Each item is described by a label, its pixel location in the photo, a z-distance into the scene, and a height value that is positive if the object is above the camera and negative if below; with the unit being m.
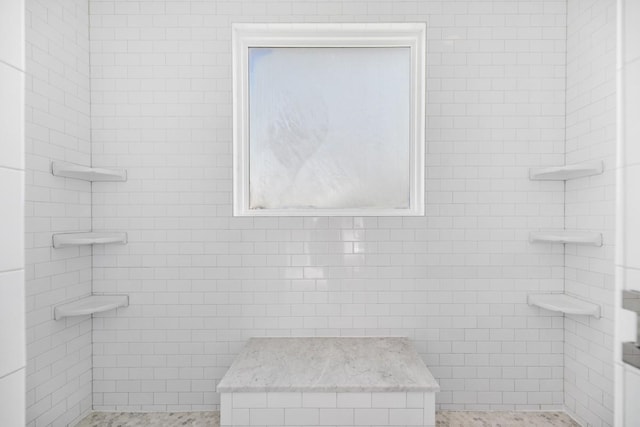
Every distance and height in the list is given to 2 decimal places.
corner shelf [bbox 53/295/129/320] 1.95 -0.54
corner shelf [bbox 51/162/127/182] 1.93 +0.19
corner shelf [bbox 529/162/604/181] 1.92 +0.20
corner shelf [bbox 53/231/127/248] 1.94 -0.17
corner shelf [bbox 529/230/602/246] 1.93 -0.16
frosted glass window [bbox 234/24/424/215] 2.35 +0.50
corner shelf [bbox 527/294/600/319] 1.94 -0.53
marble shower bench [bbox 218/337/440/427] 1.72 -0.89
